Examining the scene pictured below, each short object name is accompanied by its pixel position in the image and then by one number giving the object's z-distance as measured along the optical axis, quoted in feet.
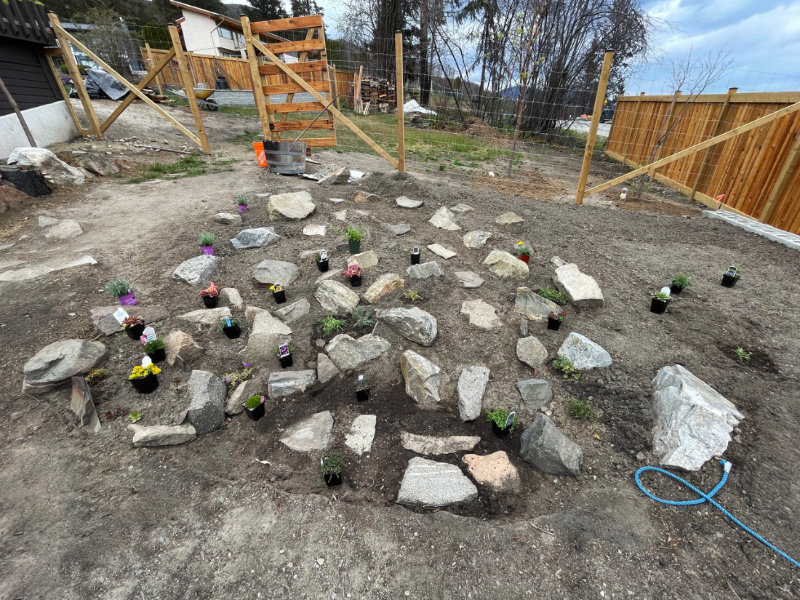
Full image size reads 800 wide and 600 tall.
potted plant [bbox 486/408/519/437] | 7.67
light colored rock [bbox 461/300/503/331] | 10.53
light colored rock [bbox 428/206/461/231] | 15.69
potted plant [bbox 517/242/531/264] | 12.93
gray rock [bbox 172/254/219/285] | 11.80
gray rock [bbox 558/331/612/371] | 9.12
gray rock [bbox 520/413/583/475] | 7.11
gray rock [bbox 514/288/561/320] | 10.88
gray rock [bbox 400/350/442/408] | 8.61
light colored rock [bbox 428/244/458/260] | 13.52
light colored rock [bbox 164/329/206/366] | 9.14
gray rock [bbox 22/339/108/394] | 8.05
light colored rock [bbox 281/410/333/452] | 7.62
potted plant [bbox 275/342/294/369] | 9.13
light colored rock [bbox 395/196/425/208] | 17.54
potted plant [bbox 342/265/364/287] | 11.39
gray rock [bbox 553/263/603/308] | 11.17
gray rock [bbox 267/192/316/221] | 15.30
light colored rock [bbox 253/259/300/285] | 11.90
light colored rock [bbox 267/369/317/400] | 8.70
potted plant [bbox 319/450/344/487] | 6.79
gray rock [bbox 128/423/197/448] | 7.38
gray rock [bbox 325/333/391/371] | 9.30
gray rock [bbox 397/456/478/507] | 6.62
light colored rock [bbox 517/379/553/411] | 8.49
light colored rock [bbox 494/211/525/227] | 15.94
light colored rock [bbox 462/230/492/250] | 14.32
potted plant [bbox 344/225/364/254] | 12.65
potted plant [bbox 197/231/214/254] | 12.58
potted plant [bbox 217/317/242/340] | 9.77
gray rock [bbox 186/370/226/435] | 7.80
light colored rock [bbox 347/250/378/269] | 12.57
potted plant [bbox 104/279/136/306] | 10.51
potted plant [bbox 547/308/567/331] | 10.17
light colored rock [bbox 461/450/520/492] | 6.95
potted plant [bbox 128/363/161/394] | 8.13
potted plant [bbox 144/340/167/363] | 8.85
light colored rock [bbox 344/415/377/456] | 7.61
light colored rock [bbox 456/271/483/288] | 11.98
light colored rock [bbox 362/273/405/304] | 11.23
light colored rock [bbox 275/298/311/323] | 10.64
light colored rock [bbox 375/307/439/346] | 9.77
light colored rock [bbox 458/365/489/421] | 8.32
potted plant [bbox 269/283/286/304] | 11.01
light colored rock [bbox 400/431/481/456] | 7.59
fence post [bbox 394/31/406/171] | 17.60
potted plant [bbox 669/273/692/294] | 11.73
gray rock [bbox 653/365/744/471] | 7.08
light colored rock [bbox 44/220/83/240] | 14.70
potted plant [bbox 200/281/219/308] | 10.68
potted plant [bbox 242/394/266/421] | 7.94
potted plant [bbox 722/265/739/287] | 11.97
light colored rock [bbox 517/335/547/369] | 9.38
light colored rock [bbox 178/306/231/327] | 10.37
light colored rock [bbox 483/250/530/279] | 12.56
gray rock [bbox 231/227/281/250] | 13.70
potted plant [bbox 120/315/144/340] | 9.38
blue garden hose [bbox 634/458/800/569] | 5.80
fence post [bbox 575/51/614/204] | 17.01
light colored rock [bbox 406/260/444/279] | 11.98
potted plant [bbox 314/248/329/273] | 12.03
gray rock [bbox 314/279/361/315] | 10.89
